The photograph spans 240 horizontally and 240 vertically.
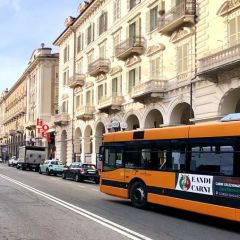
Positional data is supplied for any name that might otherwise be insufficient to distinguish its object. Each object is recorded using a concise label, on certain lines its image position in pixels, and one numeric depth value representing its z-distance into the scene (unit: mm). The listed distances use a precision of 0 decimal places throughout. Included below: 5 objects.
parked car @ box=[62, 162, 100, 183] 25550
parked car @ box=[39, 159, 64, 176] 33467
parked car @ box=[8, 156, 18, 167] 53500
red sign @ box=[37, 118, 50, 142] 53997
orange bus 9427
